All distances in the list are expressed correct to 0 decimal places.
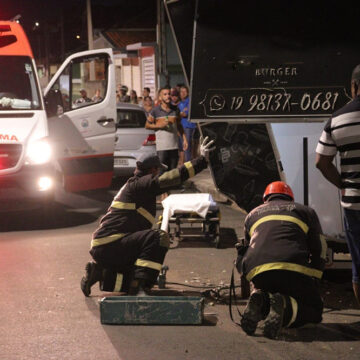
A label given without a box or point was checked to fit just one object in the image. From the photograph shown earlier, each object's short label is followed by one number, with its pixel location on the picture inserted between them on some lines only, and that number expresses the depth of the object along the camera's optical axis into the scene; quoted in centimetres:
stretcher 1023
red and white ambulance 1166
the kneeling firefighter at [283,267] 626
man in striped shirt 604
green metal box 668
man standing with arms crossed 1395
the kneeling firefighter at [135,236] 746
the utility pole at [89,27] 3394
